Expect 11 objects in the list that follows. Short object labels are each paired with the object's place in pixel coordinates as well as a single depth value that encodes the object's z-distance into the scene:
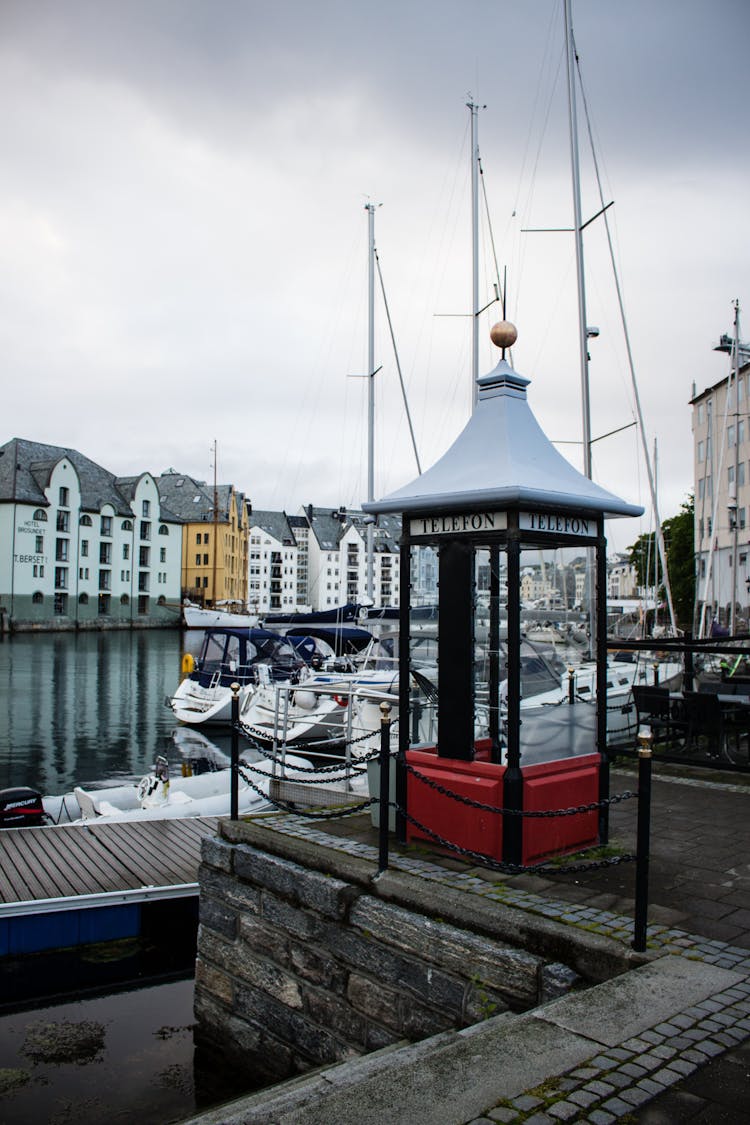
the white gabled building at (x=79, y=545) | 83.56
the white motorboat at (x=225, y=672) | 29.81
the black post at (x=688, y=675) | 12.35
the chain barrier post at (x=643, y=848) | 4.93
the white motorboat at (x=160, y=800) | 13.82
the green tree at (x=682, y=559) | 71.66
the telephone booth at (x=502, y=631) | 6.66
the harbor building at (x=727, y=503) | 51.06
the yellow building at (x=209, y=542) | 107.62
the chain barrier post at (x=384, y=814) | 6.38
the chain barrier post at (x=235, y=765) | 7.96
